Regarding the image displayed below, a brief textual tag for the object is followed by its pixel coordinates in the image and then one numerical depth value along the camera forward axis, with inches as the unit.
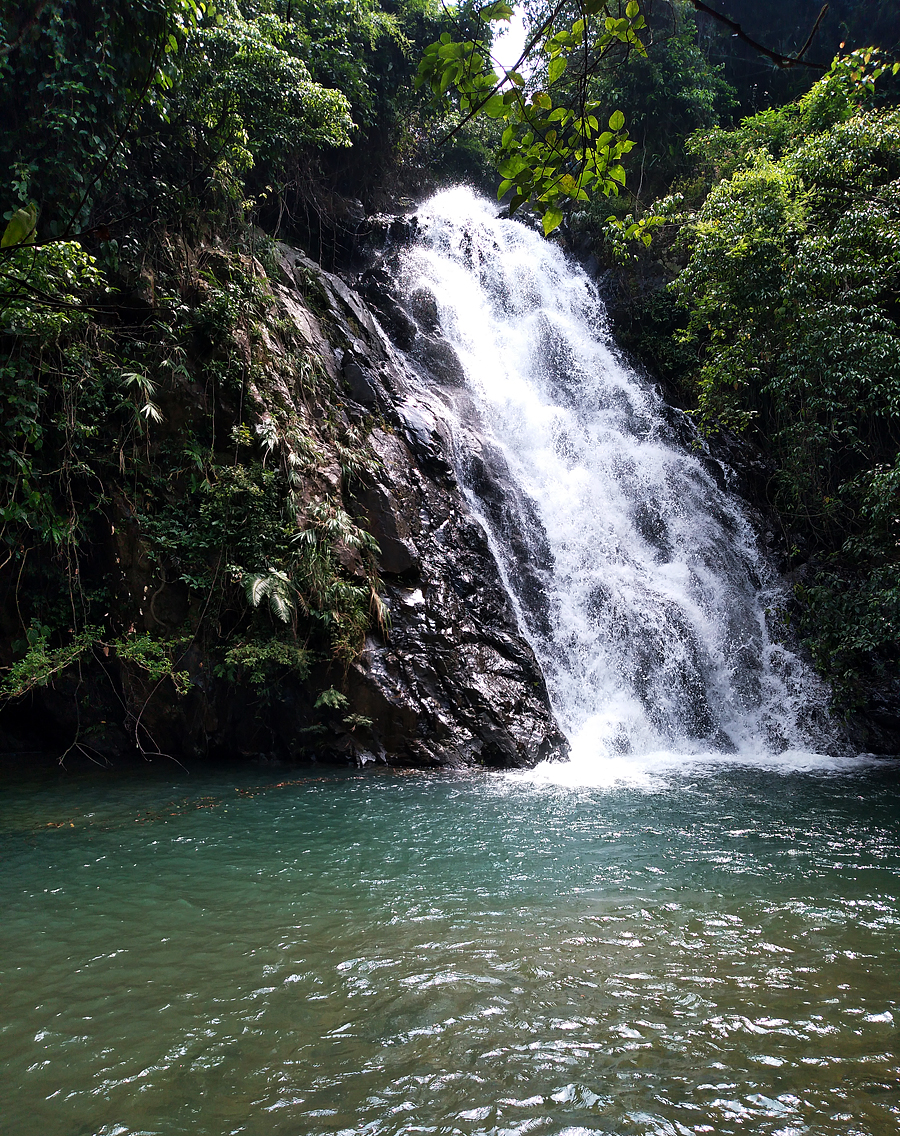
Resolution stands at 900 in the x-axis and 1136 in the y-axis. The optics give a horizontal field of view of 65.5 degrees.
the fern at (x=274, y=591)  348.5
